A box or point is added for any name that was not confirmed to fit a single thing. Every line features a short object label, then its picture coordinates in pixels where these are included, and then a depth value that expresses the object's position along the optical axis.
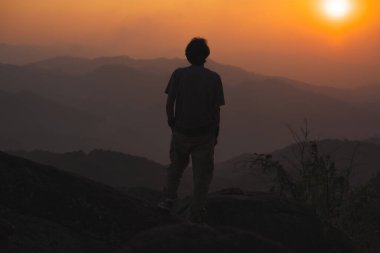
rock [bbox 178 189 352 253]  6.02
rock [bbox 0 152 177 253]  4.69
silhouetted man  5.64
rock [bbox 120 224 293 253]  3.01
